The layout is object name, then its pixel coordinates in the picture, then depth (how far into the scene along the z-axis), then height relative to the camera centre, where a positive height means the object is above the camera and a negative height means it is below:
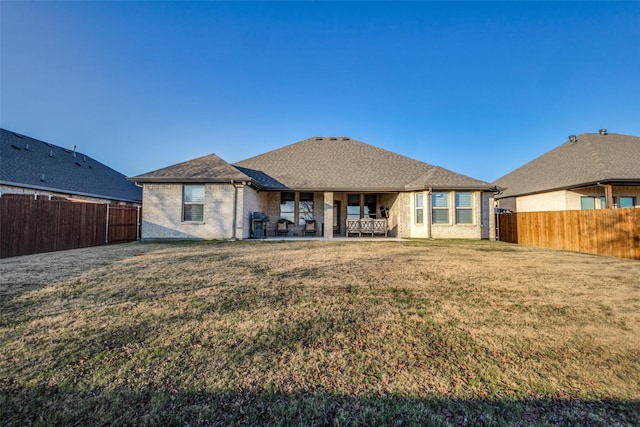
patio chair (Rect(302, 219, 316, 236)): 15.47 -0.31
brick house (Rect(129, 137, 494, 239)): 12.35 +1.50
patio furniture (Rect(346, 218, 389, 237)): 14.74 -0.23
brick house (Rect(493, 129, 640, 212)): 13.48 +2.66
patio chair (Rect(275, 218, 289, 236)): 15.57 -0.26
